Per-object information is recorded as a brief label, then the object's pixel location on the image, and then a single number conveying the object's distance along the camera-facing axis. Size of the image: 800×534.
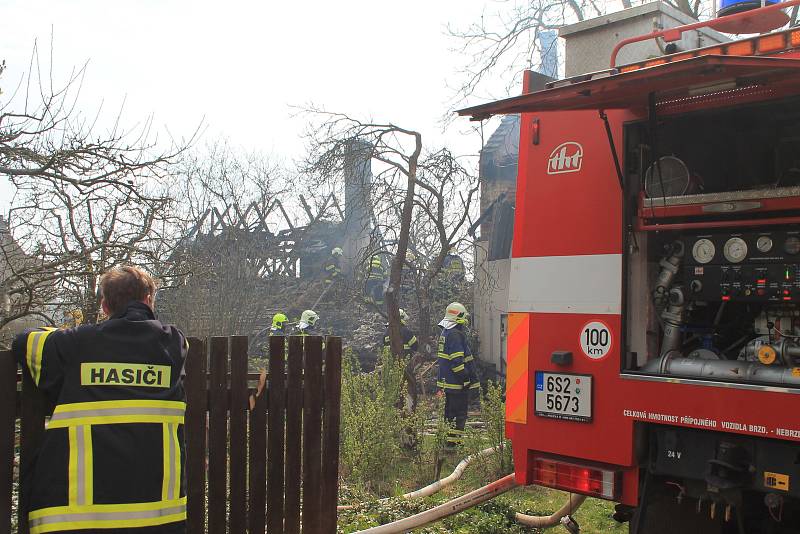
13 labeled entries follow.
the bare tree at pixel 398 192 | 9.10
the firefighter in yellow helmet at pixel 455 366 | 9.53
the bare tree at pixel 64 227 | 5.11
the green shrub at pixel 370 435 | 6.39
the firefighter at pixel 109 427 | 2.73
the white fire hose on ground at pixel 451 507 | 4.49
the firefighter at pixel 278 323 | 12.08
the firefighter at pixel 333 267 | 17.09
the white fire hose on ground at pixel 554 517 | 4.78
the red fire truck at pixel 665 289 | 3.10
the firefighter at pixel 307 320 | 13.00
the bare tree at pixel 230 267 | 10.76
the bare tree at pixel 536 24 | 15.09
